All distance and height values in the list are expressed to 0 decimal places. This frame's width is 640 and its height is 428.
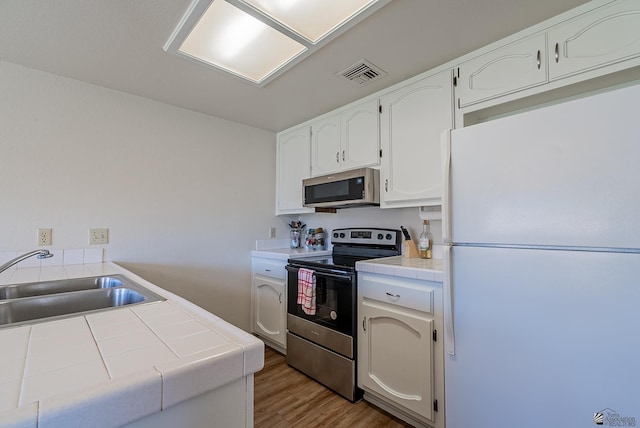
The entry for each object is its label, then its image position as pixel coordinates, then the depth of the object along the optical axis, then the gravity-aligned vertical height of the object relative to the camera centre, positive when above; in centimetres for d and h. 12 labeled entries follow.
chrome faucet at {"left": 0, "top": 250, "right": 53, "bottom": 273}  109 -14
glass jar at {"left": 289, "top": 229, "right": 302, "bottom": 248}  304 -15
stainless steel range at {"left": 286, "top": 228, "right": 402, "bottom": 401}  186 -66
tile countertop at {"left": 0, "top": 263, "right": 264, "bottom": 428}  42 -27
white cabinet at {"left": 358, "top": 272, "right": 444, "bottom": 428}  149 -70
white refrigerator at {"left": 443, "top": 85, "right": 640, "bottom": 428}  91 -16
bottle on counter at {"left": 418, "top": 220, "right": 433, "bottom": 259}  200 -14
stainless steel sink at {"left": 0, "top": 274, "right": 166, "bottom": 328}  102 -30
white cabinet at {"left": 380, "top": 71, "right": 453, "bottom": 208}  174 +55
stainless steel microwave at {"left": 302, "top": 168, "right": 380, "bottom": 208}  206 +27
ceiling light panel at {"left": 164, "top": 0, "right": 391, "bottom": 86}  125 +95
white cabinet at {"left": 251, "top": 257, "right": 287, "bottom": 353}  242 -70
